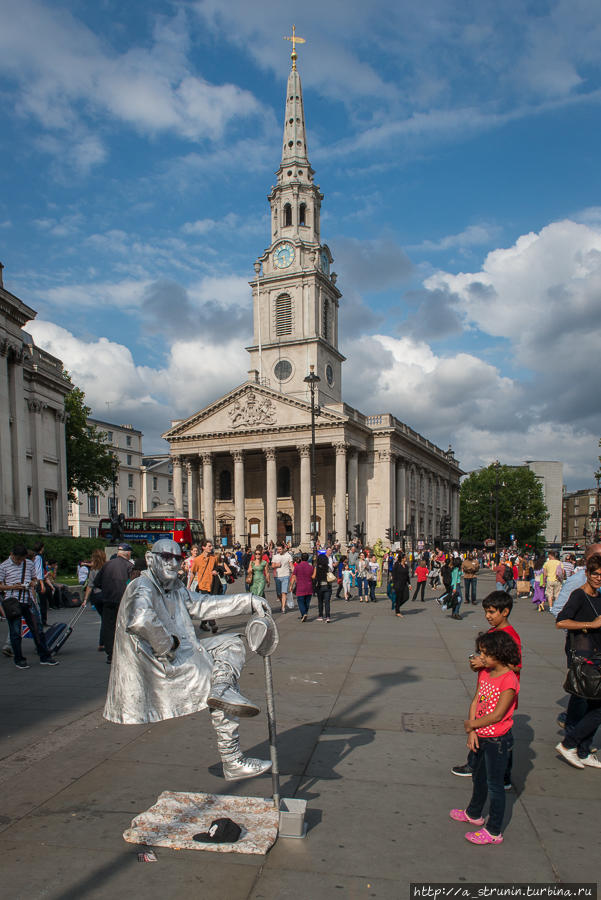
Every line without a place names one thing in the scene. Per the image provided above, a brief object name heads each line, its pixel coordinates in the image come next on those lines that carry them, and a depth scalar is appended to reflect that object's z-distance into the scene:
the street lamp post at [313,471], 29.28
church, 57.78
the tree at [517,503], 93.88
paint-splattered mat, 3.82
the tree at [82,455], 50.72
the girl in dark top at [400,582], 17.33
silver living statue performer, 4.20
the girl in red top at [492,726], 3.94
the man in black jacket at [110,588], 10.09
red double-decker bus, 45.59
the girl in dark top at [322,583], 15.92
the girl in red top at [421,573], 21.92
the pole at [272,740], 4.14
